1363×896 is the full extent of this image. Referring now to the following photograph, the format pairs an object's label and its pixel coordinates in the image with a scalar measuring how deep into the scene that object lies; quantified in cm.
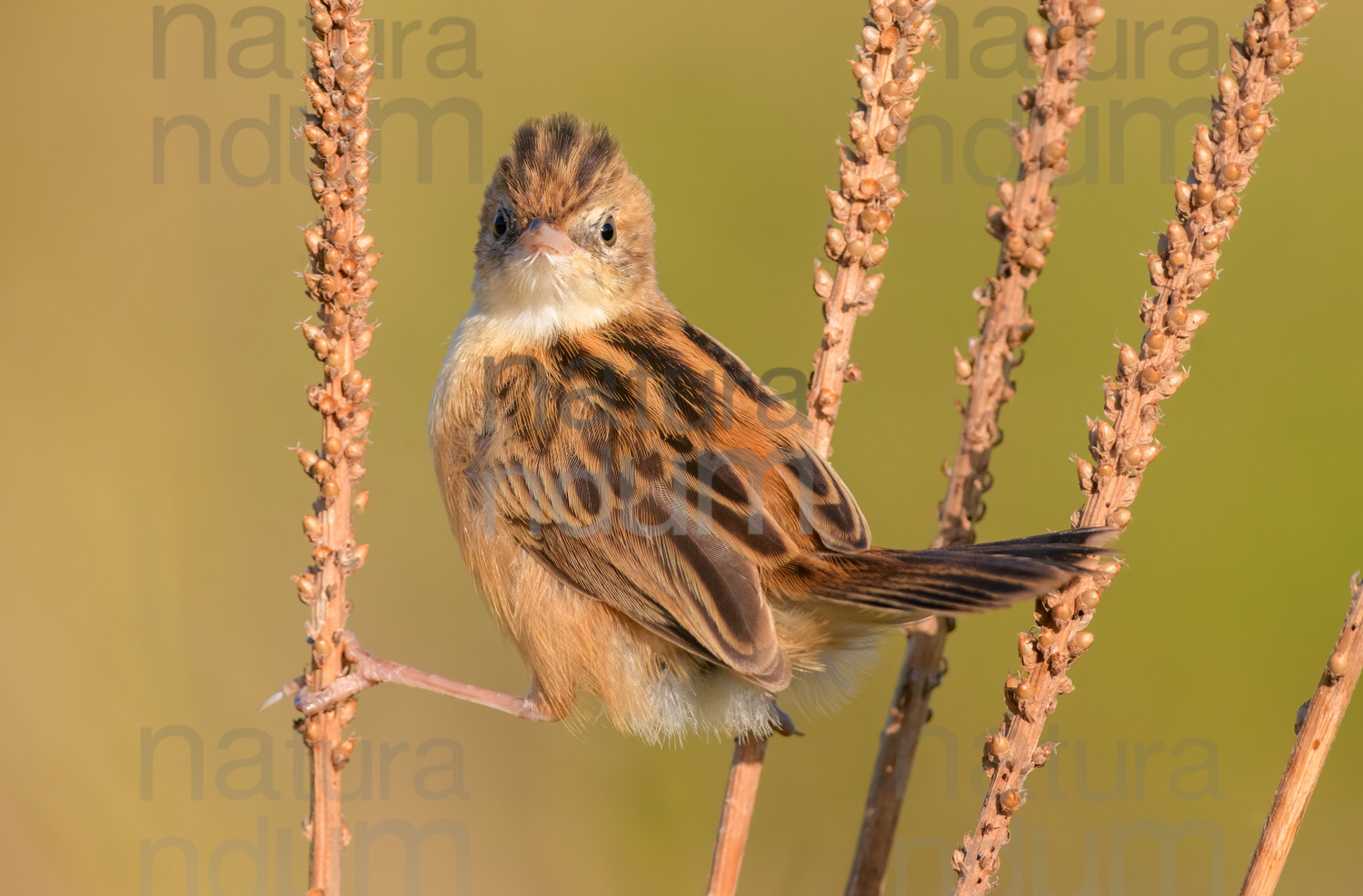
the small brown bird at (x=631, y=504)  630
